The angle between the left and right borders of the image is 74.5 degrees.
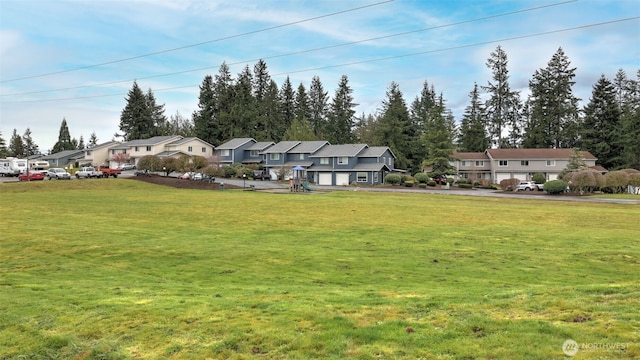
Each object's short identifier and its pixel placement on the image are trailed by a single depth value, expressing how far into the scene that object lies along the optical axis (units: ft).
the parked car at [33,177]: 185.16
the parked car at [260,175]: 252.42
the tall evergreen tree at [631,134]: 250.16
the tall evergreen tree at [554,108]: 296.71
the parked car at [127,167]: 276.62
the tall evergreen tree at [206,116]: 342.03
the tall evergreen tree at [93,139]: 497.09
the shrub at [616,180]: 173.17
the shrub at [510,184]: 203.00
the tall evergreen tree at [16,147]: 428.15
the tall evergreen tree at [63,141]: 427.33
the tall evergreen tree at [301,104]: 369.38
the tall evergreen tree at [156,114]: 388.90
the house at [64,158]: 343.87
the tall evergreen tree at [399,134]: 296.30
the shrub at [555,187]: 166.50
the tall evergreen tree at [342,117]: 347.97
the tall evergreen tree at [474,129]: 319.47
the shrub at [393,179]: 219.20
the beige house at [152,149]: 298.76
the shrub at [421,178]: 215.10
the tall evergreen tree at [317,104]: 373.20
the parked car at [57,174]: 188.65
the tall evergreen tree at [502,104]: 322.75
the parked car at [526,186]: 208.23
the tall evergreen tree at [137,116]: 362.74
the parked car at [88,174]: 195.83
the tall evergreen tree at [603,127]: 271.69
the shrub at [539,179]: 229.41
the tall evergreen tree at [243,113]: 334.65
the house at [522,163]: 259.02
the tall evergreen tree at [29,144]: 470.80
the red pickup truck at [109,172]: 206.90
